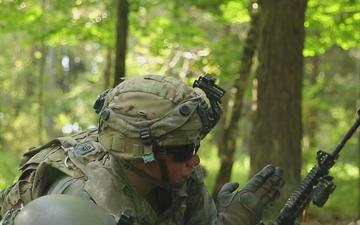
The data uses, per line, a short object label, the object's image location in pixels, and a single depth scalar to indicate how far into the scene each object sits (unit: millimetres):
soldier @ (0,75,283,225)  5184
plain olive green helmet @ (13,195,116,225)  4191
